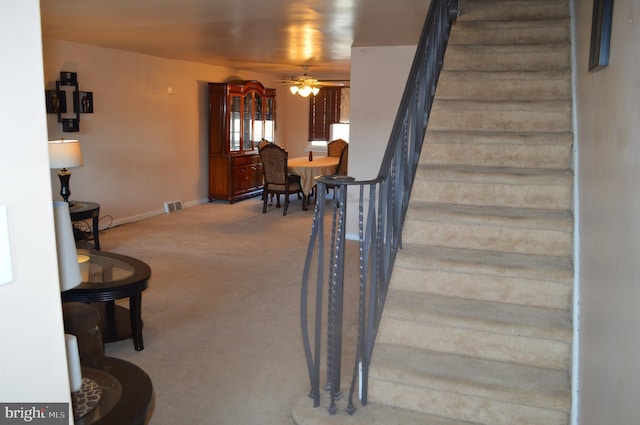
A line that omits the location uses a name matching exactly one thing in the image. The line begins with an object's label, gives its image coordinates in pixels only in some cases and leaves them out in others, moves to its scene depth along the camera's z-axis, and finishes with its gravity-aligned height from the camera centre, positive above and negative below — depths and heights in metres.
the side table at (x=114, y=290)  3.19 -0.93
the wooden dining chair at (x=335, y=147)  10.15 -0.34
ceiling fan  8.44 +0.64
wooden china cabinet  8.58 -0.18
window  11.27 +0.32
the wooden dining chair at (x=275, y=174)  7.95 -0.65
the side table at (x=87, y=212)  4.95 -0.76
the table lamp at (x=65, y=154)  4.44 -0.22
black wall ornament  5.79 +0.26
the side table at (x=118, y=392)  1.59 -0.82
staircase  2.44 -0.63
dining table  8.32 -0.63
